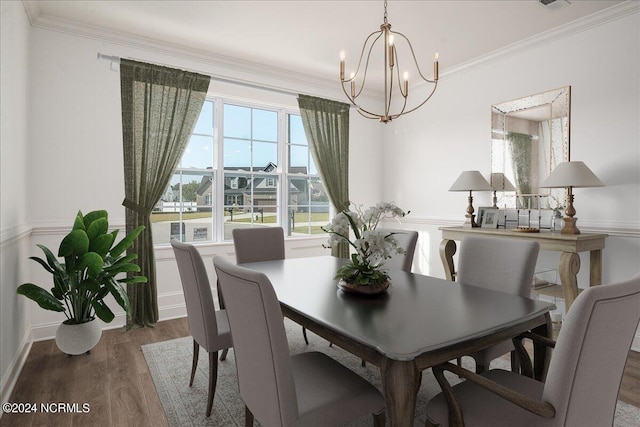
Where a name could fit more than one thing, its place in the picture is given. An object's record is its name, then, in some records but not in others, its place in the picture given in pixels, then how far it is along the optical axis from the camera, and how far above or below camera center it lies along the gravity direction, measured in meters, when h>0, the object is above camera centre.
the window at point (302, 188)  4.76 +0.25
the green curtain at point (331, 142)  4.66 +0.84
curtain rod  3.97 +1.39
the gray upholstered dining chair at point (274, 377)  1.26 -0.66
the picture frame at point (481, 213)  3.91 -0.08
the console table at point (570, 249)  2.90 -0.36
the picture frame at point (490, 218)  3.81 -0.13
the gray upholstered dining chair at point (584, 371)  1.07 -0.52
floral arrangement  1.88 -0.20
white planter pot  2.72 -0.97
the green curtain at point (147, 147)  3.52 +0.59
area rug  2.04 -1.17
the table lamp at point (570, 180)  2.91 +0.20
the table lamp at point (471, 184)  3.81 +0.22
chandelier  2.09 +1.62
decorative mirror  3.49 +0.60
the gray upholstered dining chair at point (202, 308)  2.02 -0.58
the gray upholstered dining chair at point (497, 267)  2.01 -0.37
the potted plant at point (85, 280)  2.56 -0.53
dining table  1.25 -0.47
